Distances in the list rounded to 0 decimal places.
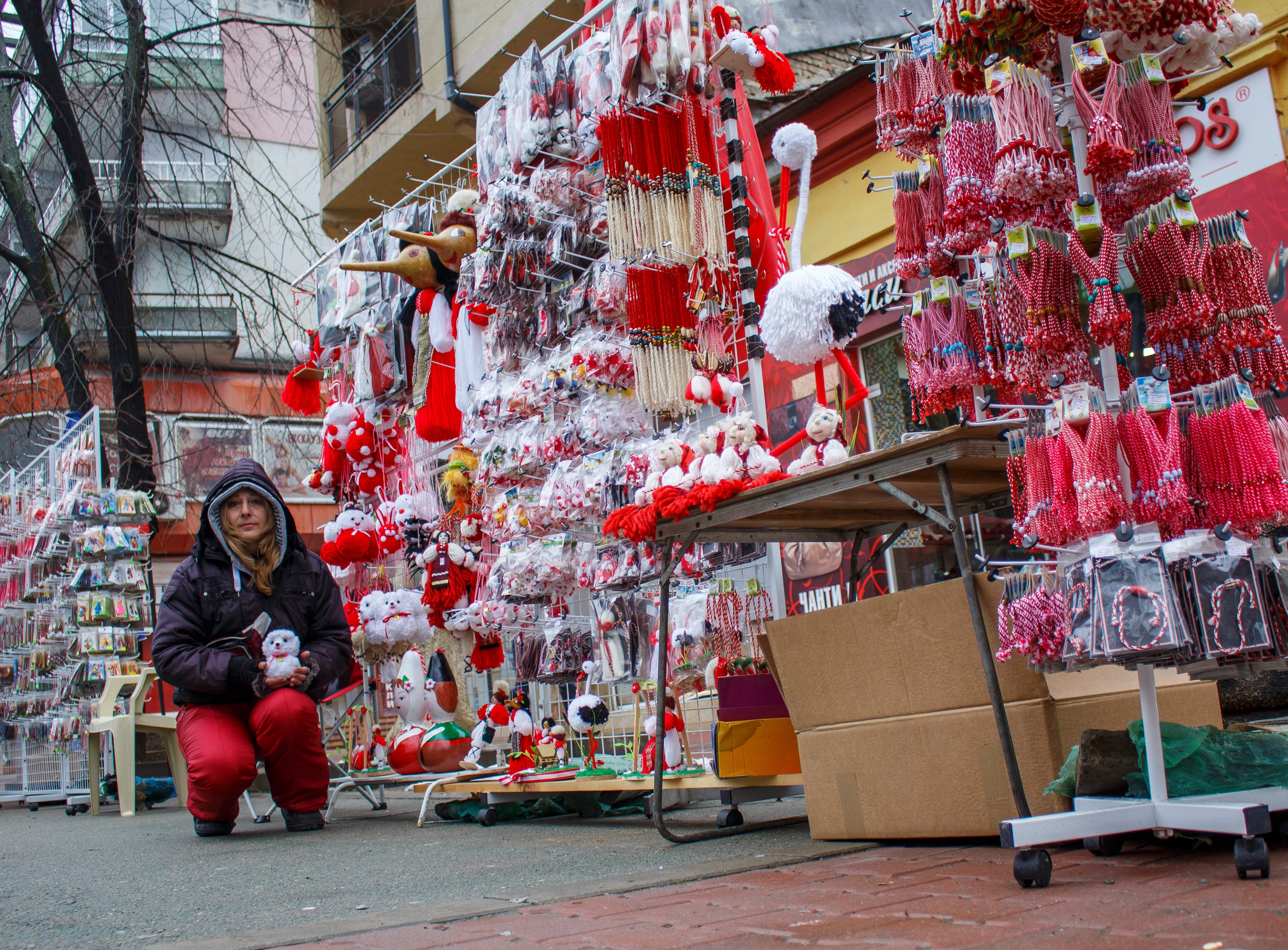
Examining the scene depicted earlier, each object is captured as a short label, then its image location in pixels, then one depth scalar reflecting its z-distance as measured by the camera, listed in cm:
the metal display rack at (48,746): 775
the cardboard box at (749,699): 349
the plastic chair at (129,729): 625
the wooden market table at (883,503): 239
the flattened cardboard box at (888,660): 257
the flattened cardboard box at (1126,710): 256
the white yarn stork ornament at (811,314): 325
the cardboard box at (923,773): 251
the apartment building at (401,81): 951
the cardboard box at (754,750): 341
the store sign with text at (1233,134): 501
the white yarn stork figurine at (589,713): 424
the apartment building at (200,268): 948
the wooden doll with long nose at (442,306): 521
